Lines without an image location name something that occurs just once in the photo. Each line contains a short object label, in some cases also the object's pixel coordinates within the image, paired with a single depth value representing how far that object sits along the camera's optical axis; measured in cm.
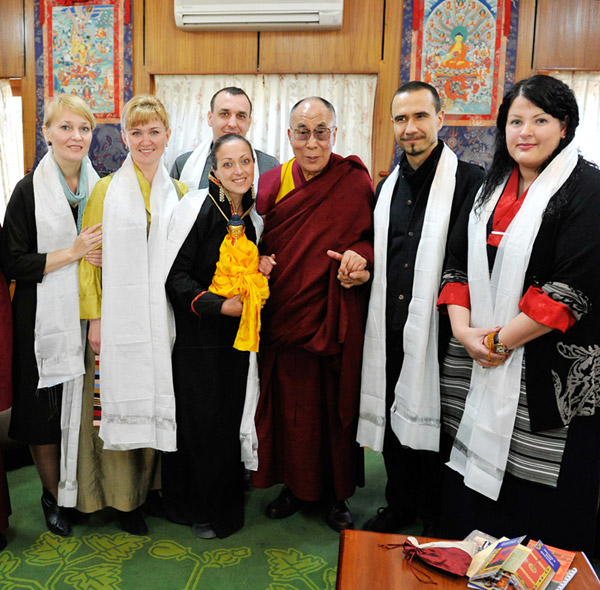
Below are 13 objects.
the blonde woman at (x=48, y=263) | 199
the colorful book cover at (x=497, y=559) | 127
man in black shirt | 192
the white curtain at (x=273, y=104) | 396
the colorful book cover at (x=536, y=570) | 123
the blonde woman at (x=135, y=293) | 197
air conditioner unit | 377
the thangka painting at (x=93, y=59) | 411
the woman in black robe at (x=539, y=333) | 150
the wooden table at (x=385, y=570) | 126
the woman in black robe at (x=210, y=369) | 198
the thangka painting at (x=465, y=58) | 381
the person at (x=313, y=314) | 202
